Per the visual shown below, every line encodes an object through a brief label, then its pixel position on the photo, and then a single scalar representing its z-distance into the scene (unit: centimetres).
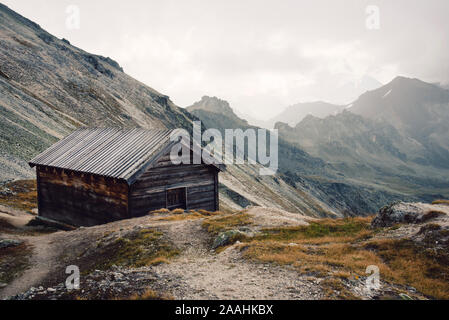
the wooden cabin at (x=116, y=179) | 1794
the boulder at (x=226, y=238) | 1289
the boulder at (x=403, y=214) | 1268
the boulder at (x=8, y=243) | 1514
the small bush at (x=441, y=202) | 1526
